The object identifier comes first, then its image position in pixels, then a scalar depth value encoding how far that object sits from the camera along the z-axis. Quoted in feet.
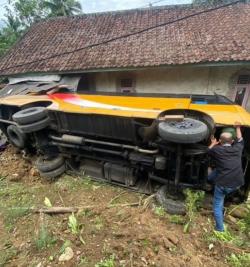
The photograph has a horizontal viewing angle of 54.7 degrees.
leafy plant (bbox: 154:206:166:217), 13.34
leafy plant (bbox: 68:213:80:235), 11.97
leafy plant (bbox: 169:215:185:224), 12.65
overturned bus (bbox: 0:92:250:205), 12.66
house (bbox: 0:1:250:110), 29.45
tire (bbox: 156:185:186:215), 13.23
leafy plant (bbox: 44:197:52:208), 14.64
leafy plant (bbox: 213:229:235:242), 11.39
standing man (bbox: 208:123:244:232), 11.83
